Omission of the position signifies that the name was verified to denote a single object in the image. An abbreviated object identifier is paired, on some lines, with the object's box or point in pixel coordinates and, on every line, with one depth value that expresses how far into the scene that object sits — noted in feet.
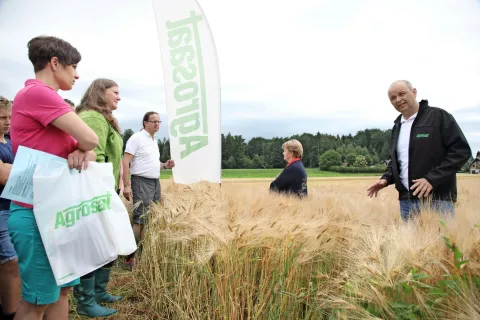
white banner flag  15.88
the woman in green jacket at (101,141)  8.21
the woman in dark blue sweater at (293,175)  14.83
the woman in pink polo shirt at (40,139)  4.80
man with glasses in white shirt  13.12
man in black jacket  8.33
